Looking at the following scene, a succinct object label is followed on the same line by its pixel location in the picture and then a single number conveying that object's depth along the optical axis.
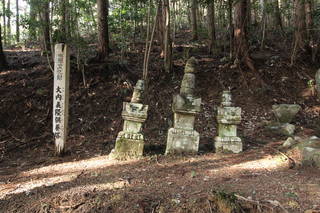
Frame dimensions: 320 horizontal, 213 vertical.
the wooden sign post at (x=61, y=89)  5.21
